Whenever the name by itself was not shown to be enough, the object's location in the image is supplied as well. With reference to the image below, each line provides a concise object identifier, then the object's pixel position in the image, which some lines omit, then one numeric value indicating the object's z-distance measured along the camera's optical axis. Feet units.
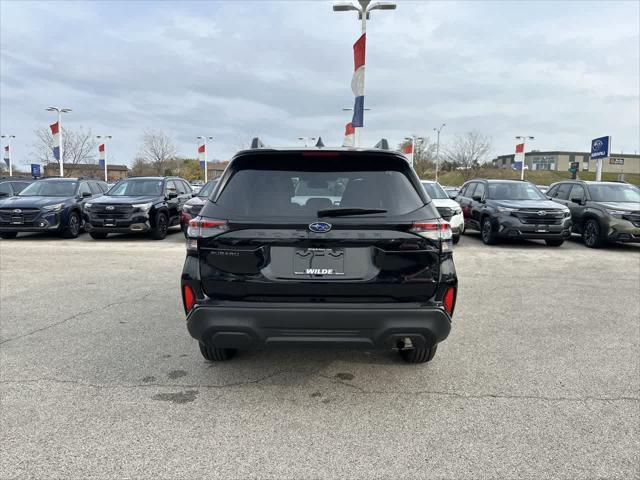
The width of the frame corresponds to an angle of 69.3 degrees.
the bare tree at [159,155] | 195.00
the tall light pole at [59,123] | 88.47
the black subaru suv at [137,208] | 40.50
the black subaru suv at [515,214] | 38.11
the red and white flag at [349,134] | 56.65
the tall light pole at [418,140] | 225.76
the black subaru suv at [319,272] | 9.96
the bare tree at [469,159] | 220.43
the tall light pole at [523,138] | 138.41
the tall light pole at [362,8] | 45.36
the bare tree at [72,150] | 146.82
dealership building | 340.59
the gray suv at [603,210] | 37.73
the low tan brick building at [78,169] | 155.17
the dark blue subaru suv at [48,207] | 40.78
